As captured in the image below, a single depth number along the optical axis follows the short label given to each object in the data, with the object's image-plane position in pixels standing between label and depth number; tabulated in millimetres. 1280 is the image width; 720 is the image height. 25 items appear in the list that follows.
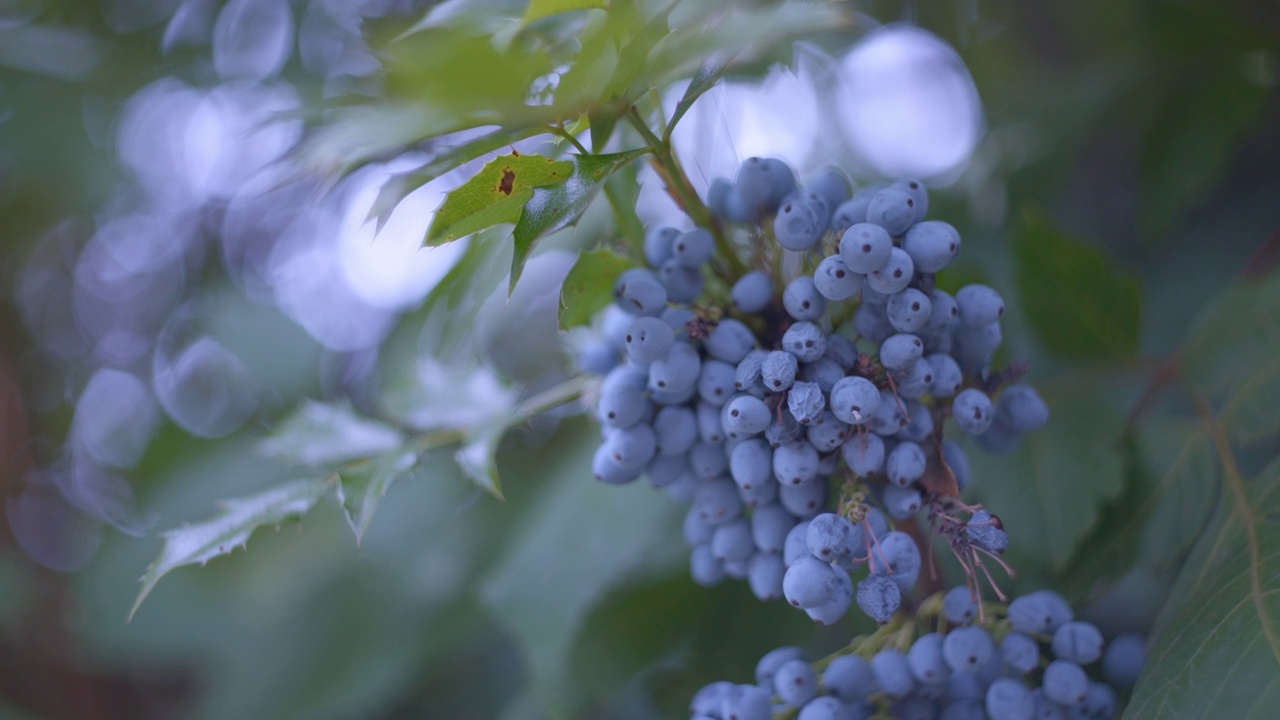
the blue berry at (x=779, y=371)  515
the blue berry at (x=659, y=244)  538
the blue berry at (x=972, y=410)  528
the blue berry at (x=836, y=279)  515
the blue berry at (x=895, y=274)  513
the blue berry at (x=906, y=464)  520
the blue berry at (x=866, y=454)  519
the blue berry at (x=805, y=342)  517
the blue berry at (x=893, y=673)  529
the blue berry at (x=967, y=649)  526
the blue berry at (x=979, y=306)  529
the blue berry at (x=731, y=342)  527
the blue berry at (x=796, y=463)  519
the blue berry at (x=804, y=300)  521
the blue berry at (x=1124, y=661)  547
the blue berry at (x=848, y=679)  530
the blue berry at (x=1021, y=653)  532
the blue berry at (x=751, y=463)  522
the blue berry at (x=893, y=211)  517
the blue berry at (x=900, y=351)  516
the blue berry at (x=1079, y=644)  535
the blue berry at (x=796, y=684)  531
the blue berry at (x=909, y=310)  516
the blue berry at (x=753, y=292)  530
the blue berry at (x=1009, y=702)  528
